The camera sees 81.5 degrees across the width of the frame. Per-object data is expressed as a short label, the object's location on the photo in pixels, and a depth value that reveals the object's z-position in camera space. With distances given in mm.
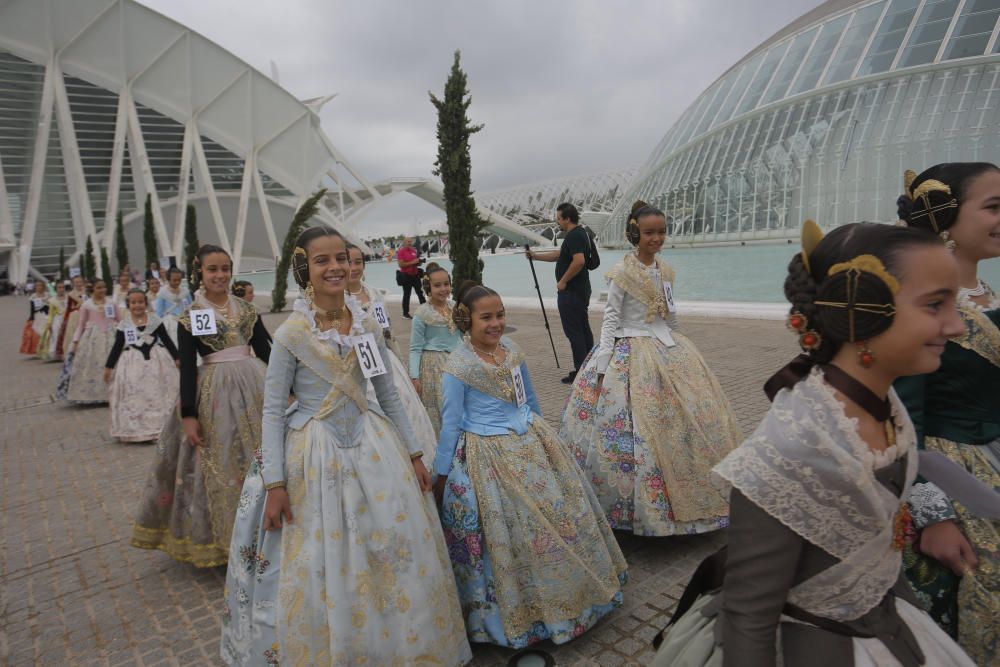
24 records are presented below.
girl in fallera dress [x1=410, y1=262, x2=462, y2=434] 5086
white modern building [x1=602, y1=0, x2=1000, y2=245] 24312
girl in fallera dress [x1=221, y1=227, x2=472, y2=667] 2328
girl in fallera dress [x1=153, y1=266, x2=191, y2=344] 6334
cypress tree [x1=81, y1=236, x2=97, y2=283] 30561
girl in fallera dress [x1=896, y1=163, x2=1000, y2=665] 1785
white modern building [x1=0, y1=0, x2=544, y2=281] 39375
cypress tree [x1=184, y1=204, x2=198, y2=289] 22344
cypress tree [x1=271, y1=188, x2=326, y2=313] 19188
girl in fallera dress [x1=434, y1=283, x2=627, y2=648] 2674
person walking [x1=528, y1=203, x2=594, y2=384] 7207
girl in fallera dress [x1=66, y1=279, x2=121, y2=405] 8984
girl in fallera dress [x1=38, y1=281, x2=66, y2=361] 13195
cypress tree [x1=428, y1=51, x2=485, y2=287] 10125
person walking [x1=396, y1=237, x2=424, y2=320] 11862
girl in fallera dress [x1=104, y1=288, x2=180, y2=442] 7046
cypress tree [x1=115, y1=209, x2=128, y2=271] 27592
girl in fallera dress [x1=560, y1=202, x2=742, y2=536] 3469
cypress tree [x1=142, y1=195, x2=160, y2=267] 24619
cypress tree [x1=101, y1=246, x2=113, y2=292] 28141
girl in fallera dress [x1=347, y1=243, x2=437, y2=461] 4742
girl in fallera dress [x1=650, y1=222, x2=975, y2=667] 1261
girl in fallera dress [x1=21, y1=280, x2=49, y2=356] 13758
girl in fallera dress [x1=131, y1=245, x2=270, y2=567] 3791
